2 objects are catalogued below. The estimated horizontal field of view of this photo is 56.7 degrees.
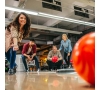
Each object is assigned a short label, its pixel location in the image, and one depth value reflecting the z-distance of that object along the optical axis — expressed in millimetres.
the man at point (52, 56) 2734
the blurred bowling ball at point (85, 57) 446
